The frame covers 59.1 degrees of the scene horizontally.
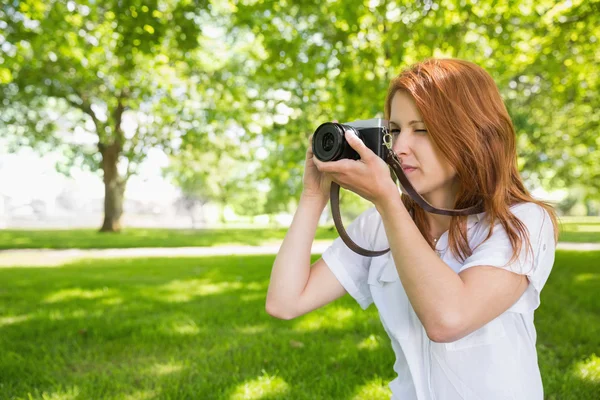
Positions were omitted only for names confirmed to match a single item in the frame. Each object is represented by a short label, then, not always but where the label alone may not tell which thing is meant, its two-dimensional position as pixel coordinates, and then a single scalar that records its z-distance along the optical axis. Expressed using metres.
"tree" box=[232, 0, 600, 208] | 6.93
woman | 1.28
